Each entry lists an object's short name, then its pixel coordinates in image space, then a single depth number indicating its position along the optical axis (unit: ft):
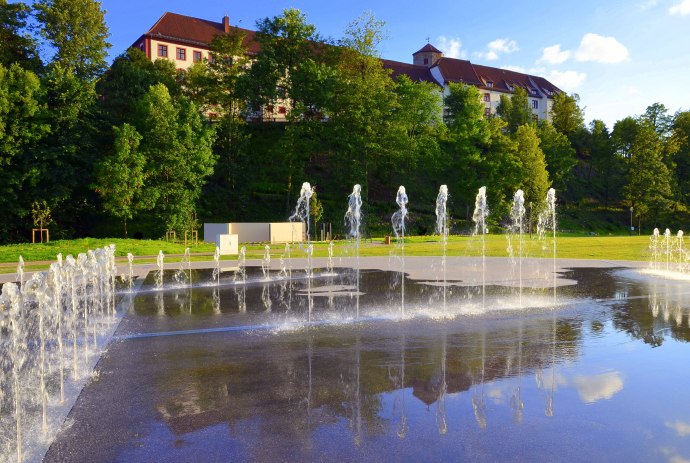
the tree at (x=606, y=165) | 244.22
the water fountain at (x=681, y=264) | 71.97
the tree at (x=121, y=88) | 144.25
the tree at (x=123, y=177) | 122.72
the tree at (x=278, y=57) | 166.81
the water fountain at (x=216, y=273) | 59.27
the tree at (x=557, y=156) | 228.43
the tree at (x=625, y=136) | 256.93
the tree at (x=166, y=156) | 132.36
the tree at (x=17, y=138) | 116.57
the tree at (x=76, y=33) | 145.79
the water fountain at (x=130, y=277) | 54.34
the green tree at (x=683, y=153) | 234.79
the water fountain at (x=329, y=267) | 69.41
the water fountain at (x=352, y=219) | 147.65
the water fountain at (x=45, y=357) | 17.08
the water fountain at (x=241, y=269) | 61.46
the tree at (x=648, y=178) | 217.56
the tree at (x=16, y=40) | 141.08
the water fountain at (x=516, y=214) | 181.41
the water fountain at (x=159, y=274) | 55.29
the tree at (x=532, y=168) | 195.52
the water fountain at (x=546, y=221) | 184.25
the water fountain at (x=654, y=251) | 78.96
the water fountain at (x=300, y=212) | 149.58
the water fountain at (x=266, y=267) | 64.61
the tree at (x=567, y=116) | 285.02
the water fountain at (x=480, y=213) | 169.17
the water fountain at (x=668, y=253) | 76.38
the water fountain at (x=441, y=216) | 162.17
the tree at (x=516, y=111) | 263.82
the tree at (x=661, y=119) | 258.98
